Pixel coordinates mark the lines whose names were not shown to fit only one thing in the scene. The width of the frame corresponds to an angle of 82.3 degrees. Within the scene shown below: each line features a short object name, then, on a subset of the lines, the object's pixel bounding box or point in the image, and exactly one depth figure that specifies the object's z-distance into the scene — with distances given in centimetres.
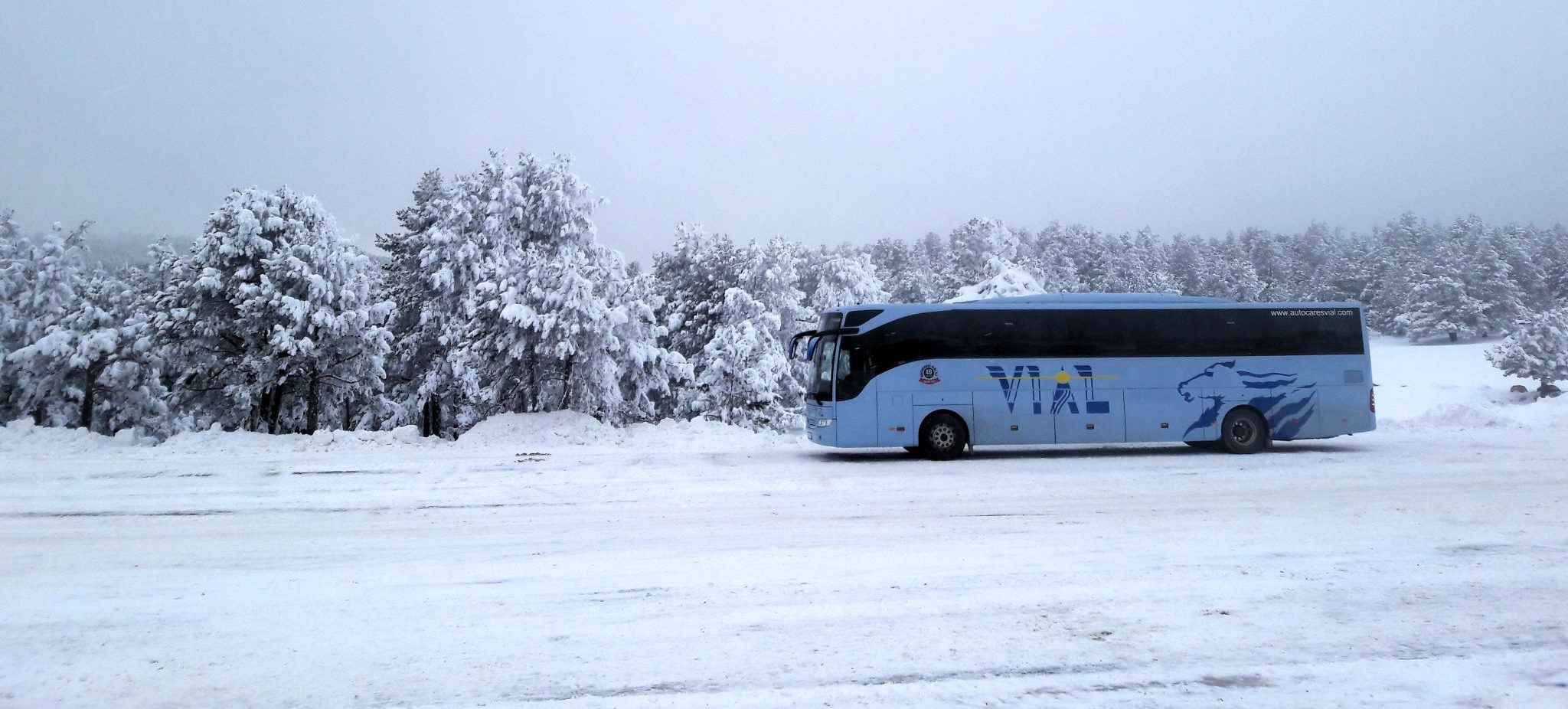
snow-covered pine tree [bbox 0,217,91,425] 3609
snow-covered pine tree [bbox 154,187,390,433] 3150
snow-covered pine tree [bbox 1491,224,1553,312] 7306
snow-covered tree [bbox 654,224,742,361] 4300
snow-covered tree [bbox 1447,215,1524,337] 6669
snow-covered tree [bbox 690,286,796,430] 3697
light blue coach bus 1711
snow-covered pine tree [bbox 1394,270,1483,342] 6550
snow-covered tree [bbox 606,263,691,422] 2864
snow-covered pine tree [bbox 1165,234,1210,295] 10175
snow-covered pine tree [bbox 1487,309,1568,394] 3212
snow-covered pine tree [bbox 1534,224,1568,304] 7812
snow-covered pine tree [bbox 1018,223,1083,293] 8425
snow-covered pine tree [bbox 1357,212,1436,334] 7375
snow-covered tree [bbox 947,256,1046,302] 3988
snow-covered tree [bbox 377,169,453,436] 3641
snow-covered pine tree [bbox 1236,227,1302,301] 9350
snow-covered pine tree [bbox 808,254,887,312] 4538
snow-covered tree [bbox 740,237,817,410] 4059
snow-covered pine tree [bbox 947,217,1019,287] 5753
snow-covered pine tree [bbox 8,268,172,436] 3353
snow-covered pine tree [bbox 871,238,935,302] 6981
